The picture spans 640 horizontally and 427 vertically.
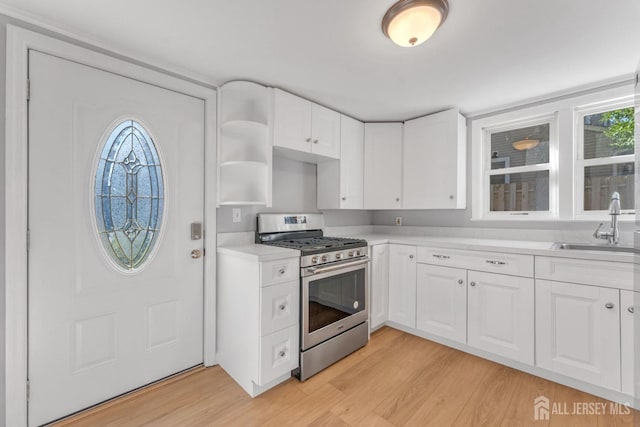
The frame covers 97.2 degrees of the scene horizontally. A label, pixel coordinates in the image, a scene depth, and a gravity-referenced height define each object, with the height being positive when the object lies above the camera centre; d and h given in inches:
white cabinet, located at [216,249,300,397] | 71.9 -28.6
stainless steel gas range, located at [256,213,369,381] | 80.1 -23.8
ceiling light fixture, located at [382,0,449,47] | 51.5 +37.1
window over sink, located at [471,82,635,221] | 89.1 +20.1
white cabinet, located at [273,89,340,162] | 89.4 +29.9
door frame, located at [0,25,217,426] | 56.5 -0.3
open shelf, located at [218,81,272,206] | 85.6 +22.1
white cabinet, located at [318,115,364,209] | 112.4 +16.6
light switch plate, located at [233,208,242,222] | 91.7 -0.4
